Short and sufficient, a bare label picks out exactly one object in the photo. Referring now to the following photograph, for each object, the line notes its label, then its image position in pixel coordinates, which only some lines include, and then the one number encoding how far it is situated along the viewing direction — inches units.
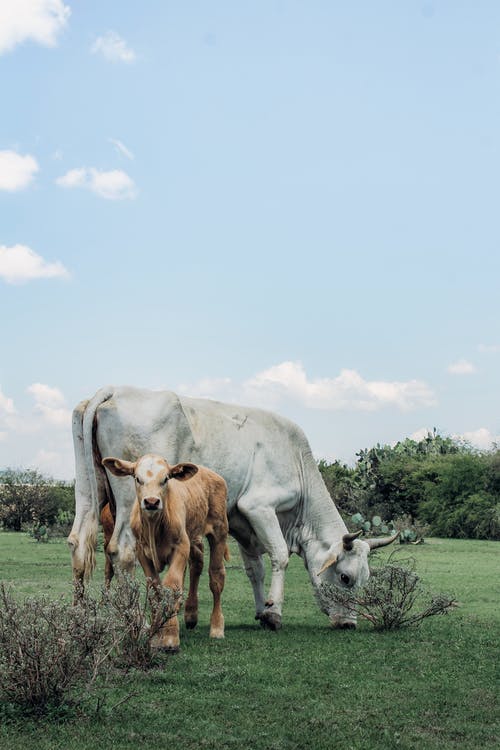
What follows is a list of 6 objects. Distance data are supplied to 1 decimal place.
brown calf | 309.9
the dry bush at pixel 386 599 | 396.2
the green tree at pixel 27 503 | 1358.3
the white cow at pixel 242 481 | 387.9
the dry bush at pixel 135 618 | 280.8
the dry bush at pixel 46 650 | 233.9
